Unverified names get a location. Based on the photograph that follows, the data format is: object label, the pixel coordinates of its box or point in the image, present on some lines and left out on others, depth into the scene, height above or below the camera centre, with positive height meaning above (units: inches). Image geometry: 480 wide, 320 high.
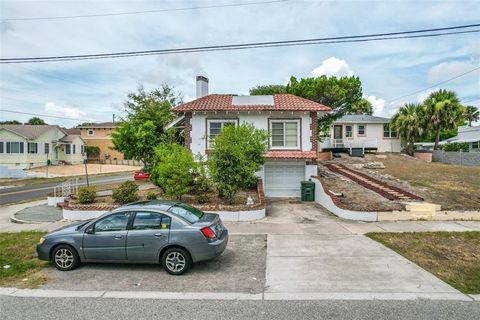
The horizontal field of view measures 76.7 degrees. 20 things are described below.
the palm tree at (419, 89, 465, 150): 1132.5 +161.8
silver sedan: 276.4 -76.2
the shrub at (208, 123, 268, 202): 529.3 -3.0
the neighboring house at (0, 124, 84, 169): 1449.3 +70.7
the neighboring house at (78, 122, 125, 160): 2111.2 +146.5
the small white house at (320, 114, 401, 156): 1213.7 +87.0
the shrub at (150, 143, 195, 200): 519.8 -24.0
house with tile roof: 711.7 +63.9
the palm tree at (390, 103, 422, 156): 1186.6 +130.4
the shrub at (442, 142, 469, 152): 1270.9 +37.7
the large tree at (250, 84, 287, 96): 1596.9 +376.7
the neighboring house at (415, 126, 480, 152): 1267.2 +81.0
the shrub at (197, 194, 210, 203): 541.0 -73.5
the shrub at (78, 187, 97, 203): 559.2 -67.3
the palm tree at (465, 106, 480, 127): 1894.6 +250.4
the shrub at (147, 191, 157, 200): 548.4 -68.7
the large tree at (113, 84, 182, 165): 722.8 +50.0
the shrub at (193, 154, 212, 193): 548.7 -40.5
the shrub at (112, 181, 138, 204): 557.6 -65.4
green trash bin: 676.1 -76.5
